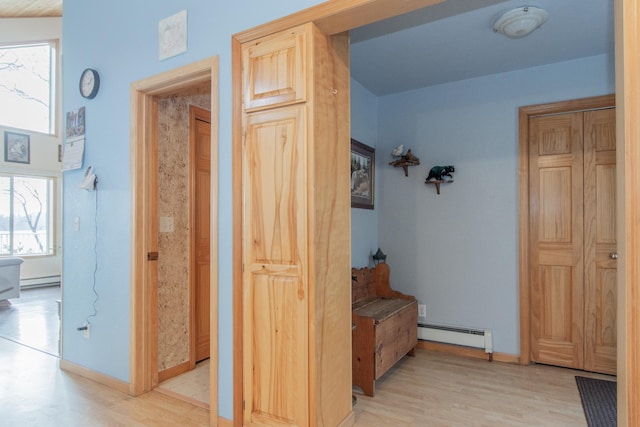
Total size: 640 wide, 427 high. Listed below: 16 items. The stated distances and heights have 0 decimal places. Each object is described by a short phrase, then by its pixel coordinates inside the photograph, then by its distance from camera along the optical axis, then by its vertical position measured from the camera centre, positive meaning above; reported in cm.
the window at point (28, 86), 700 +259
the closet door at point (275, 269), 185 -27
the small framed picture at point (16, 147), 679 +132
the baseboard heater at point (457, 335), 328 -110
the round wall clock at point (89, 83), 275 +101
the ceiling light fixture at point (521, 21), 226 +123
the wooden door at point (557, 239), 307 -20
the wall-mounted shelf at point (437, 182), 349 +32
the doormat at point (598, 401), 226 -126
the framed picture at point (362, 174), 340 +40
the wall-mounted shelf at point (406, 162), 356 +53
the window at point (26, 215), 681 +5
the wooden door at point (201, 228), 308 -9
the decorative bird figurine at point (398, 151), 360 +63
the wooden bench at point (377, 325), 258 -82
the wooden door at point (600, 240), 296 -21
